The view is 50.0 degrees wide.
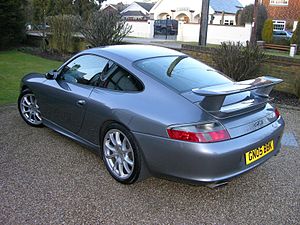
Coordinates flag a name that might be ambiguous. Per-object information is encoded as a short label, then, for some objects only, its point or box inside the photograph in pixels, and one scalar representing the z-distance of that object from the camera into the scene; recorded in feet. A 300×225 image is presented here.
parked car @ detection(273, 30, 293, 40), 83.37
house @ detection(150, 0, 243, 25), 142.92
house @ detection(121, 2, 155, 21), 185.88
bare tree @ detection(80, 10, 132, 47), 35.83
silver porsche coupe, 9.00
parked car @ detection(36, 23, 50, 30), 50.25
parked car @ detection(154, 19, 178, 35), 113.29
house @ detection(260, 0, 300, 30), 121.08
